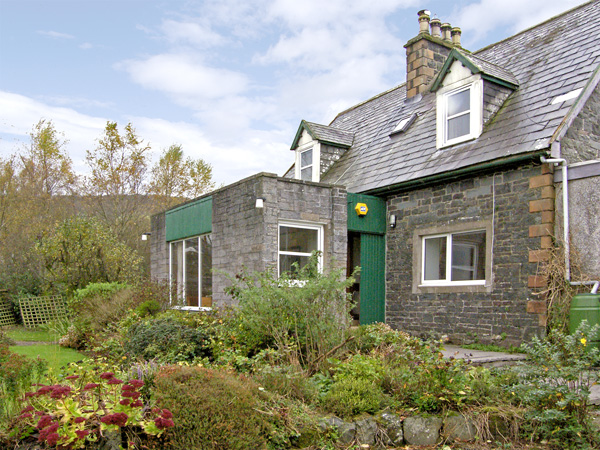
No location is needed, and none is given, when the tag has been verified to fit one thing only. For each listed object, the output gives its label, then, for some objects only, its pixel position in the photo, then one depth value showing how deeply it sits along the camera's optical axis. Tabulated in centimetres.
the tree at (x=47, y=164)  2558
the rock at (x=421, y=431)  549
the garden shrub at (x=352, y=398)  548
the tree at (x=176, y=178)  2780
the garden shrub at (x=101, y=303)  1191
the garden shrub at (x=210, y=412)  438
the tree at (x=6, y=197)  2334
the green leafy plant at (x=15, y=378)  495
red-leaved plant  414
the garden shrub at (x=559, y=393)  517
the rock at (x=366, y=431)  528
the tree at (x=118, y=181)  2520
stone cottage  932
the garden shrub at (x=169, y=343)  759
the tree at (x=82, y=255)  1702
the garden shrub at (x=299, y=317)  696
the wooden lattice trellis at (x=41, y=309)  1781
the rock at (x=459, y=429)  555
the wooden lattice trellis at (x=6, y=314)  1867
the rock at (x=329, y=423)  513
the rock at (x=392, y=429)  540
